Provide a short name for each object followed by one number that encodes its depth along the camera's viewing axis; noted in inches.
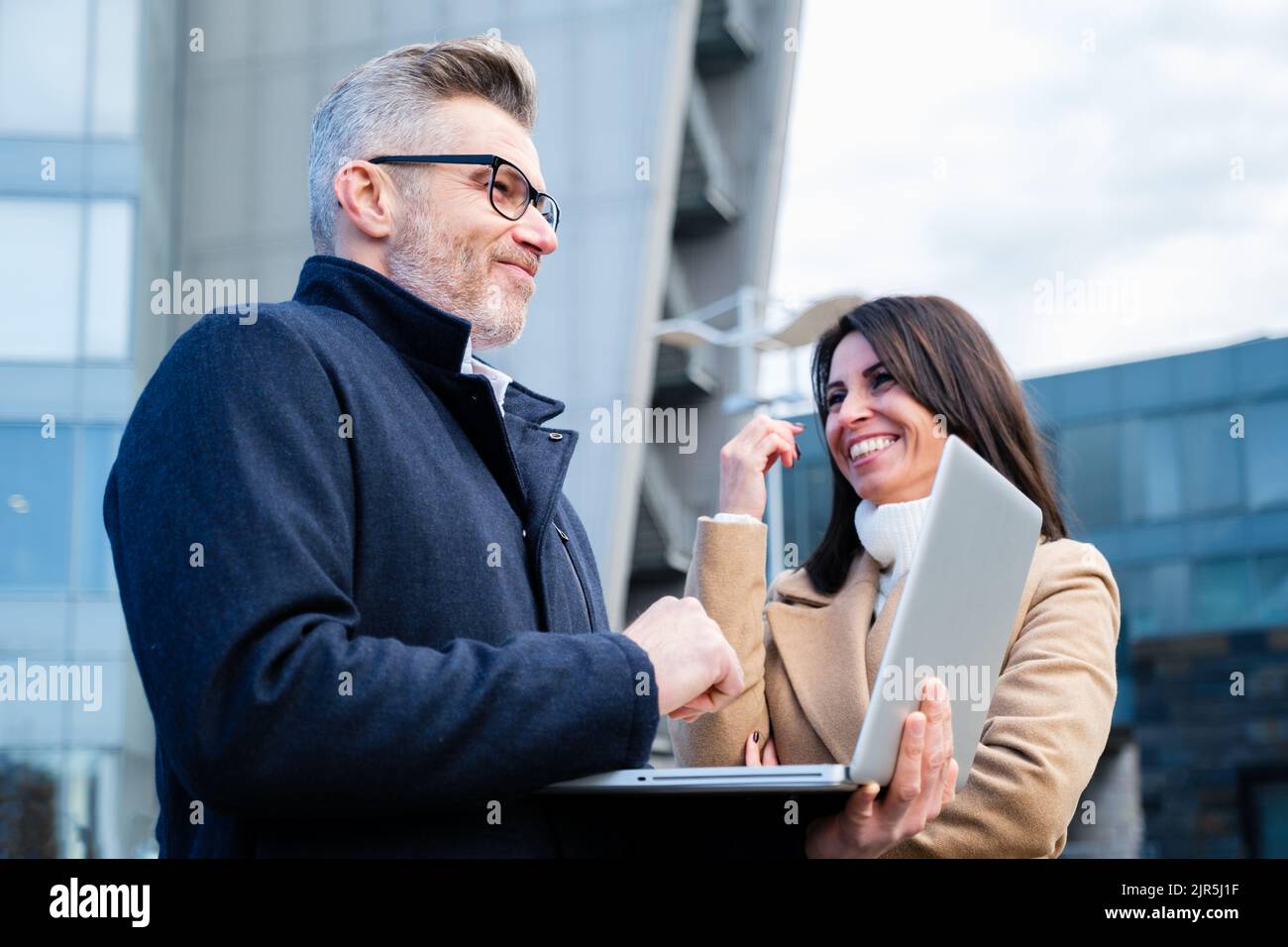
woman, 106.5
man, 65.7
